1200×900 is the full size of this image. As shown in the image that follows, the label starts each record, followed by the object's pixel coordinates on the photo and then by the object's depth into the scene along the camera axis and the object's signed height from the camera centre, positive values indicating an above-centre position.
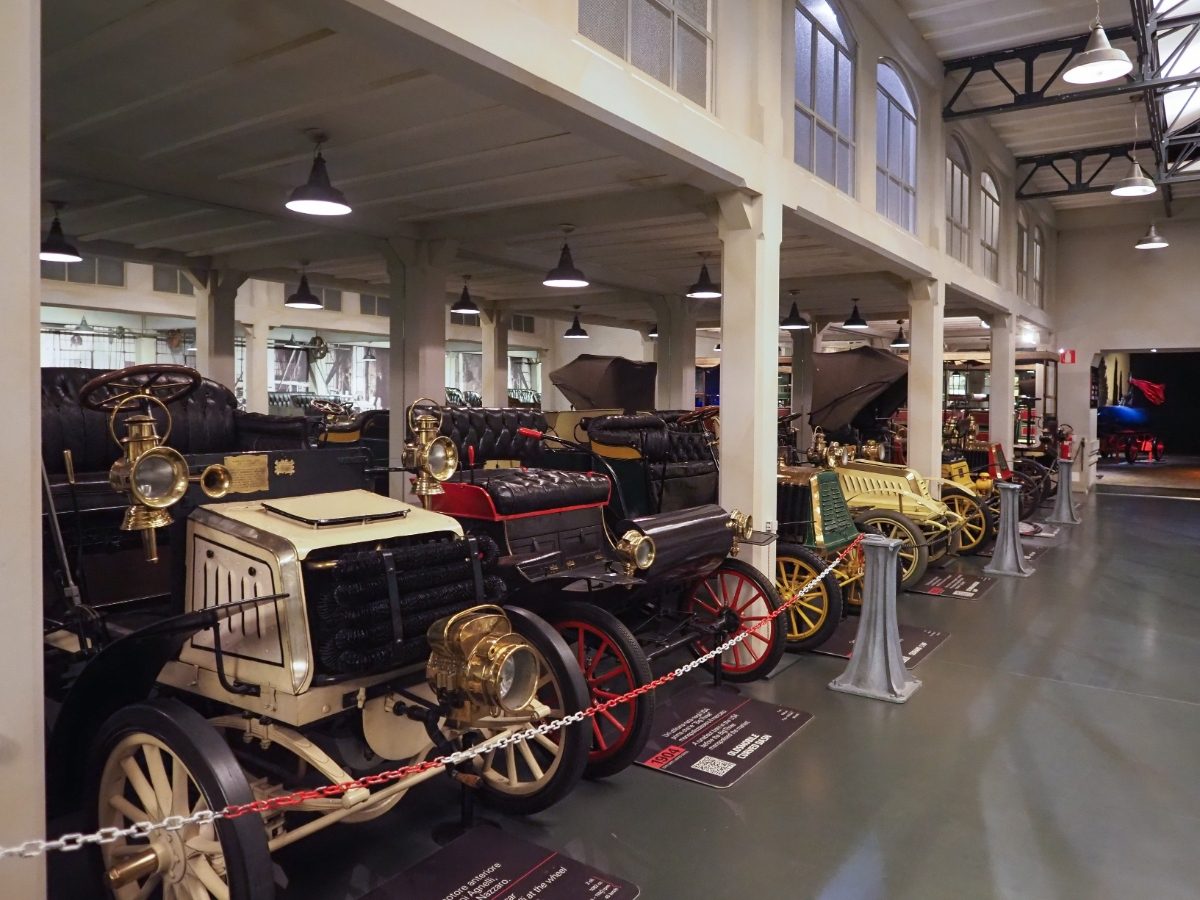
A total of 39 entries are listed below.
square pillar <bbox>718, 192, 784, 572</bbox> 5.05 +0.48
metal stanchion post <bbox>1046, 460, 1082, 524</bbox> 11.64 -1.05
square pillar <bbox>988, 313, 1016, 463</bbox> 12.28 +0.67
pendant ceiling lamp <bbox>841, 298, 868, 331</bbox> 12.89 +1.65
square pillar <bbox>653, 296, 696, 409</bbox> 13.21 +1.21
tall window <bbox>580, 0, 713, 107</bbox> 3.92 +1.97
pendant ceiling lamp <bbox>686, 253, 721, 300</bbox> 9.00 +1.51
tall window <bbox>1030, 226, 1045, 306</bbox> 14.80 +2.95
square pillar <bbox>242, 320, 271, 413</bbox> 14.27 +1.06
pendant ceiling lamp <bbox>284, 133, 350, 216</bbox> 5.23 +1.45
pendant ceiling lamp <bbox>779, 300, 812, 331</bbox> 12.19 +1.57
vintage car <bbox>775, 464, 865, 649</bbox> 5.27 -0.79
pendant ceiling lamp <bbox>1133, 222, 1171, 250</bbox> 13.25 +2.97
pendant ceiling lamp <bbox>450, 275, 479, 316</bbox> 11.56 +1.69
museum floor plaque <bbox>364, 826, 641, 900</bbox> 2.65 -1.48
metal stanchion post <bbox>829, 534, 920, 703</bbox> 4.55 -1.19
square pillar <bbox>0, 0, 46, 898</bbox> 1.77 -0.11
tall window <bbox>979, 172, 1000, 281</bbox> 11.33 +2.81
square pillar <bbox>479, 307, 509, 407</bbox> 14.95 +1.30
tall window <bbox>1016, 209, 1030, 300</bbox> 13.63 +2.86
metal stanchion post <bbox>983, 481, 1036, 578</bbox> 7.98 -1.14
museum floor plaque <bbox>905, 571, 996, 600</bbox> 7.15 -1.40
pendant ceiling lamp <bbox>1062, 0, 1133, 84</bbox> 6.25 +2.76
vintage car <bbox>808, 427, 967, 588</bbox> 6.71 -0.65
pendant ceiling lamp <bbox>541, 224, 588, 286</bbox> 7.89 +1.46
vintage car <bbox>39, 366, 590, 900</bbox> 2.23 -0.72
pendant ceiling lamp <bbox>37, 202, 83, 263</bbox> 7.07 +1.52
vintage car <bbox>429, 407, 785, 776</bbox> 3.57 -0.67
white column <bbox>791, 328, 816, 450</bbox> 15.98 +1.15
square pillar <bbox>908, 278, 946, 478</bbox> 8.69 +0.58
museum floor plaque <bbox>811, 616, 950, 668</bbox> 5.36 -1.44
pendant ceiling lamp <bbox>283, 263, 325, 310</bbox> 9.70 +1.48
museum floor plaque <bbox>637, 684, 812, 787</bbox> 3.65 -1.47
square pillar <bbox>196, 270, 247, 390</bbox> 10.60 +1.31
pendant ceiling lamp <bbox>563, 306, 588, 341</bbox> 13.85 +1.59
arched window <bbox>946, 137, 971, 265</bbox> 9.78 +2.72
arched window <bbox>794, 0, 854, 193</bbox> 5.97 +2.54
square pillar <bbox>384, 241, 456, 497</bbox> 8.24 +1.02
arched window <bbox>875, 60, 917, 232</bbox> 7.55 +2.66
